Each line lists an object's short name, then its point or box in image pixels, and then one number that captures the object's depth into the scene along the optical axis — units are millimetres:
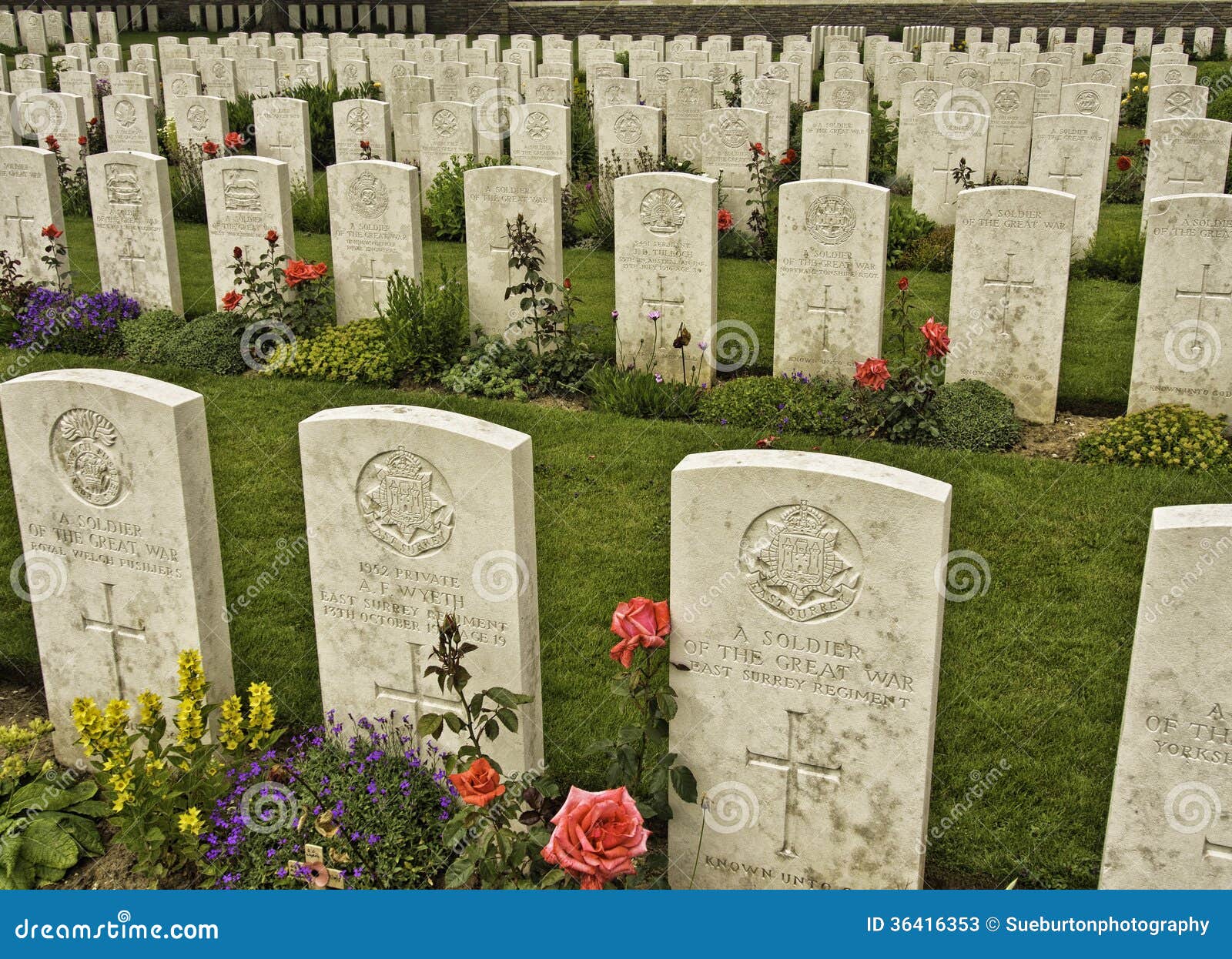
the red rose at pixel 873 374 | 7410
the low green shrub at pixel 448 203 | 12883
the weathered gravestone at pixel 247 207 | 9531
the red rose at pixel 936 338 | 7418
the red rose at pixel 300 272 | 9320
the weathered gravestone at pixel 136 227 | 9695
